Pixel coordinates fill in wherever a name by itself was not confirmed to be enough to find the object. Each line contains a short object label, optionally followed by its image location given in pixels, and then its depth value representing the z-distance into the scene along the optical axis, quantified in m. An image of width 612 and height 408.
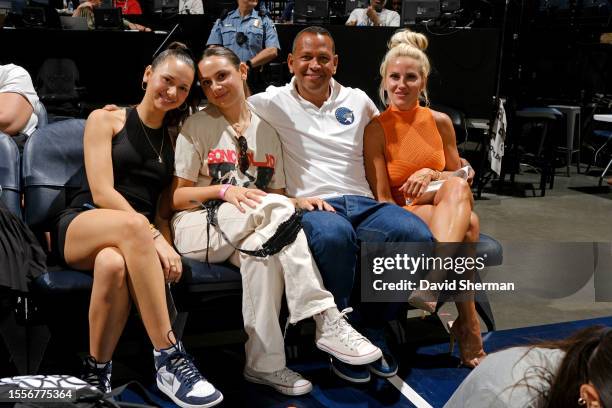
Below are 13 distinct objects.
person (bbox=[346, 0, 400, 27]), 7.49
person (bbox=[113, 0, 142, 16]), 7.86
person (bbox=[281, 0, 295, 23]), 8.63
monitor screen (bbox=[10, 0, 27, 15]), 6.83
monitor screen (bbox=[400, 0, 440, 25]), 7.06
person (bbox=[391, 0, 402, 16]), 8.35
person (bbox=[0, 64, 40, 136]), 2.95
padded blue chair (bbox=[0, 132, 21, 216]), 2.55
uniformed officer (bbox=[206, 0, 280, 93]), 6.24
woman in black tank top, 2.19
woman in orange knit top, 2.74
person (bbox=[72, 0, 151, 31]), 7.12
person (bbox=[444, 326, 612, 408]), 1.14
